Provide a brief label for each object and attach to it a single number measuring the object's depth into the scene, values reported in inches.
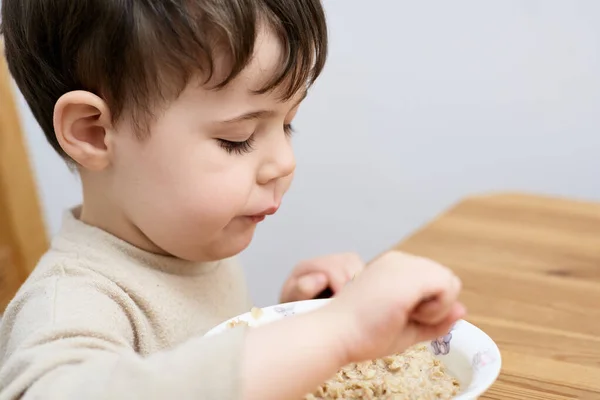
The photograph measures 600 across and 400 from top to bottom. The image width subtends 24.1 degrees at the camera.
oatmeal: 28.4
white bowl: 27.9
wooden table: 31.3
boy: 26.7
